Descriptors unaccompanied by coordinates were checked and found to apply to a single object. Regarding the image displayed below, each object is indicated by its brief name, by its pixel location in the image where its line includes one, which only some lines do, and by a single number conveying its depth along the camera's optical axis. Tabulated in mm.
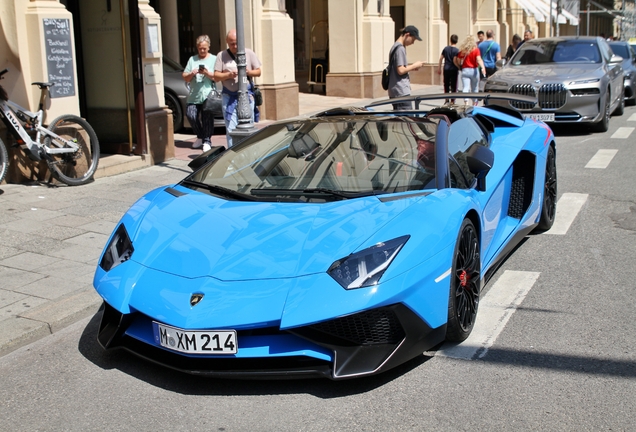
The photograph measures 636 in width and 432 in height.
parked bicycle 8492
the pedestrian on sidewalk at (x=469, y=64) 16562
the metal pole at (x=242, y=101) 8969
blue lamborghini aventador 3666
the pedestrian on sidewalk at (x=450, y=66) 17516
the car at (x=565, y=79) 13609
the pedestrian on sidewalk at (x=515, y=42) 22984
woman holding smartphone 11328
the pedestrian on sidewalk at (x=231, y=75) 10508
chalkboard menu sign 9125
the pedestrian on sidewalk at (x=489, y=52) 19938
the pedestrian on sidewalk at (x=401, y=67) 11703
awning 39562
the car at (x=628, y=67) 18805
